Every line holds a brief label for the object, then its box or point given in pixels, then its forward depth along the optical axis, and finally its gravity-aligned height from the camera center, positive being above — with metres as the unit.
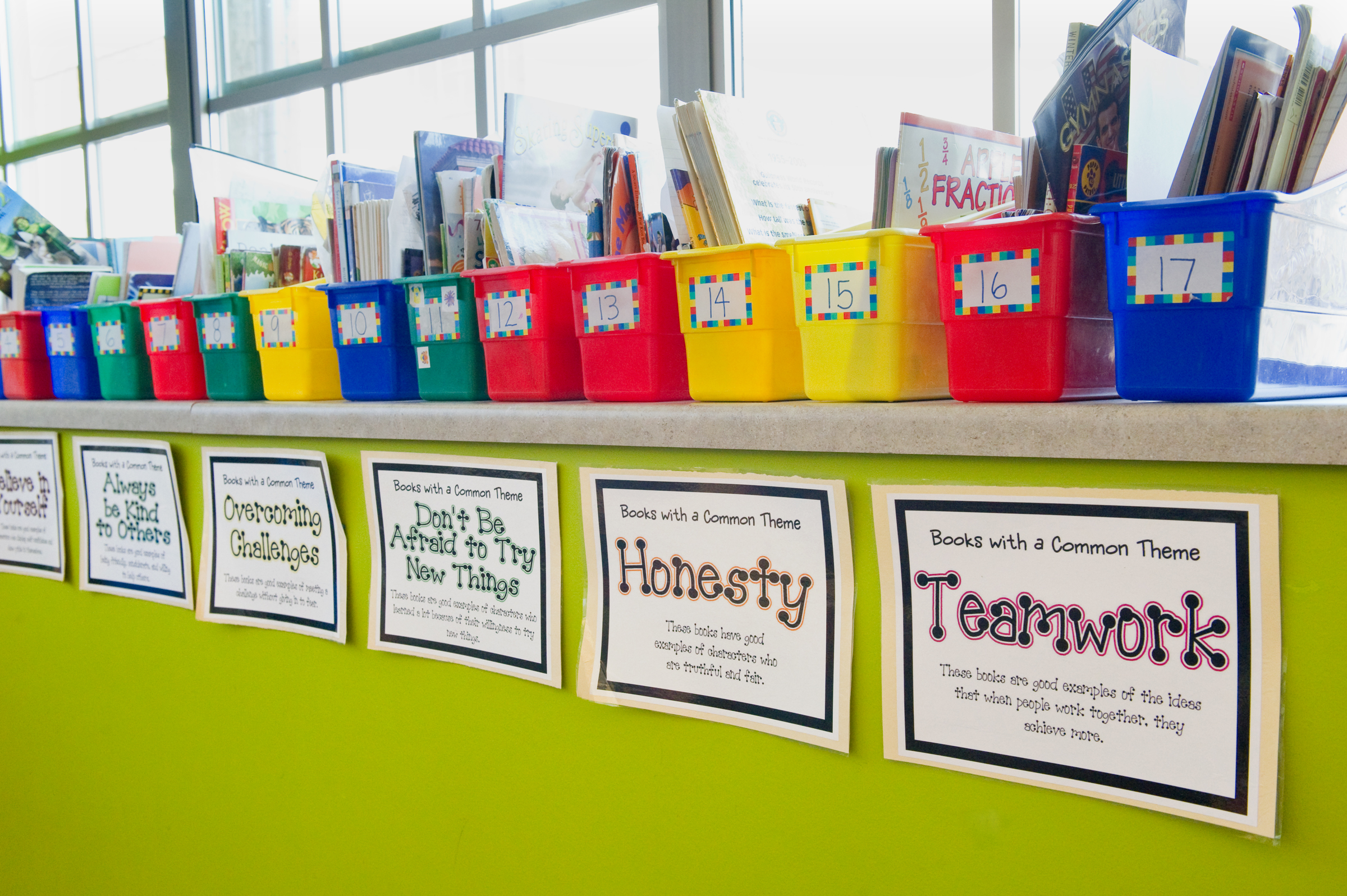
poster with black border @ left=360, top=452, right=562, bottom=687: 1.17 -0.23
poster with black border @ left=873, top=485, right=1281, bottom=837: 0.75 -0.23
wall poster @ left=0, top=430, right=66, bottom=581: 1.74 -0.21
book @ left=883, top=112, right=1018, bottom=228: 1.00 +0.21
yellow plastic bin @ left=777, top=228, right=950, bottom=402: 0.88 +0.06
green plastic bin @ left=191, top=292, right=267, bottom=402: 1.45 +0.06
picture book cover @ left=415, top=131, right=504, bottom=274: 1.32 +0.28
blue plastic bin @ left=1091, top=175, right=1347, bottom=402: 0.71 +0.06
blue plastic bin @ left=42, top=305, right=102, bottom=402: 1.67 +0.07
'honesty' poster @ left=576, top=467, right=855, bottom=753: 0.96 -0.23
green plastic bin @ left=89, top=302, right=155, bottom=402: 1.59 +0.07
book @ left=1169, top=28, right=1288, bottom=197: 0.77 +0.20
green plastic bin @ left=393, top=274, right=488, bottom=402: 1.21 +0.06
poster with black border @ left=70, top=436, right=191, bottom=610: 1.57 -0.22
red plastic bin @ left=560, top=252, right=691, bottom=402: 1.05 +0.06
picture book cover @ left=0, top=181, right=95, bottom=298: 2.01 +0.33
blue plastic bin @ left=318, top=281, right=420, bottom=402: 1.28 +0.06
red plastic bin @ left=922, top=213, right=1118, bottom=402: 0.79 +0.06
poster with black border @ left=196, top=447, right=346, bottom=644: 1.38 -0.23
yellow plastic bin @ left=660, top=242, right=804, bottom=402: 0.97 +0.06
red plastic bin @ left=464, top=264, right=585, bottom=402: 1.14 +0.06
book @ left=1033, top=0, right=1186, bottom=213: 0.86 +0.26
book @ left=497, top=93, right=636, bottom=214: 1.28 +0.32
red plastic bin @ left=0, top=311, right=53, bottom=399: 1.74 +0.07
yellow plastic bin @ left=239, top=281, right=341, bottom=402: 1.37 +0.06
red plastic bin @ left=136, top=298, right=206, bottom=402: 1.52 +0.07
